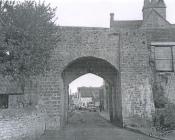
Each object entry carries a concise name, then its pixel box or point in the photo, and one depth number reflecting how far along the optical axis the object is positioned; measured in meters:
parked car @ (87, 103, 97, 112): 52.25
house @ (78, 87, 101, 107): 75.92
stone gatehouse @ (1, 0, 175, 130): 18.02
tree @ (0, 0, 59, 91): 13.61
